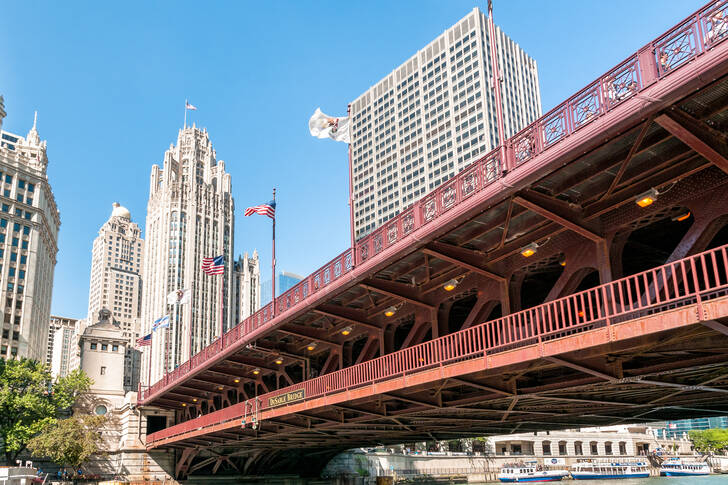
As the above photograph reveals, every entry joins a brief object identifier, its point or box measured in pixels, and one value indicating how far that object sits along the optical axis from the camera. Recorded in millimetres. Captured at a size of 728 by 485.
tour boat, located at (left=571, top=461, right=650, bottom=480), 93688
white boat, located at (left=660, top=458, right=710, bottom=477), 101062
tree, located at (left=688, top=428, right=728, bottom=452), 128750
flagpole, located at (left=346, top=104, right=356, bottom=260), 26058
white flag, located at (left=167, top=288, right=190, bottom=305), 51406
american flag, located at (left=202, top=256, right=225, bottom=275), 41469
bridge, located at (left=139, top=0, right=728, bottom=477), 14062
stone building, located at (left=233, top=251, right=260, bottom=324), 193250
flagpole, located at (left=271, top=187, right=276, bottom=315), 34594
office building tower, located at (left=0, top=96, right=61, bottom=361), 104625
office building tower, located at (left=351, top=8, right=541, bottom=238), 150375
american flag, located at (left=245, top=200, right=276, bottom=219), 34812
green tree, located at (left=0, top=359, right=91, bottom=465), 60438
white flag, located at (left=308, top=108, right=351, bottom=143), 28797
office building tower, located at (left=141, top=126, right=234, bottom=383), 167500
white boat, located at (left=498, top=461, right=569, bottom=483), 87688
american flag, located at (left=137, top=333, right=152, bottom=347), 60962
